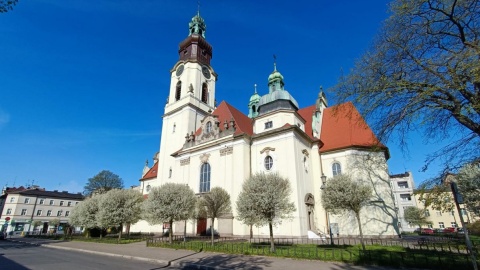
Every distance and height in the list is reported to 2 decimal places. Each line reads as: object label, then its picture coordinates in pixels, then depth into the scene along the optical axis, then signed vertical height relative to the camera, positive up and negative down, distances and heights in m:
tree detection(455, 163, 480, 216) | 20.92 +2.61
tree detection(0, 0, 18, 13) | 9.08 +7.47
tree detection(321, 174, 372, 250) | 17.25 +1.71
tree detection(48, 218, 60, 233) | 59.42 -0.02
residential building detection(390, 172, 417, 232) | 57.72 +6.59
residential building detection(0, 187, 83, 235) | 59.19 +3.19
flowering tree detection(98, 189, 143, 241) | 26.27 +1.35
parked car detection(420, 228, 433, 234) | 49.60 -2.06
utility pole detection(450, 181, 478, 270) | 7.35 +0.60
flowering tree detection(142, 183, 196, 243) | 21.33 +1.33
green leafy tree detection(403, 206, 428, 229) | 49.94 +0.61
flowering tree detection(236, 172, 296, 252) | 16.72 +1.28
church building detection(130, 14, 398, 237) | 24.50 +6.82
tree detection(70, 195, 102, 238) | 30.64 +1.03
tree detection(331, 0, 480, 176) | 8.28 +4.98
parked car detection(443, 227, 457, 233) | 49.44 -1.87
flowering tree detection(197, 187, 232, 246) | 21.25 +1.52
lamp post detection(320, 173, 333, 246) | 18.37 +2.66
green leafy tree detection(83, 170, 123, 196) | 60.91 +9.27
